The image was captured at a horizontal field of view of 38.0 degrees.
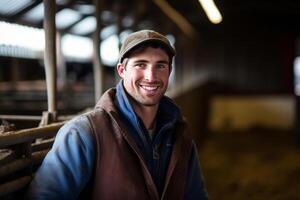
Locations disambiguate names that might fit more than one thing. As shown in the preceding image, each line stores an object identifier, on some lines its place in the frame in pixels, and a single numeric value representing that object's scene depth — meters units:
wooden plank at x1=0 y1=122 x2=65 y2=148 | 1.88
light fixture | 4.47
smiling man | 1.78
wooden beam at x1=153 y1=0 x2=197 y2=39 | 6.55
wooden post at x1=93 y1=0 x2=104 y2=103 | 4.07
